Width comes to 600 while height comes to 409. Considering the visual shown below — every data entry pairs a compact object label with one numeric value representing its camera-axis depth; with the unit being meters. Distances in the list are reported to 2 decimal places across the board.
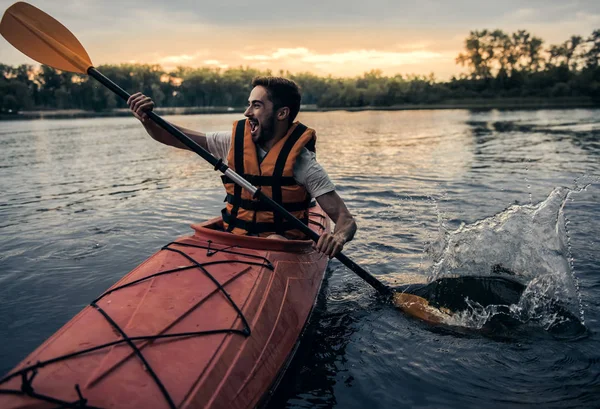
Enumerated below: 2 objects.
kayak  2.26
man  3.90
